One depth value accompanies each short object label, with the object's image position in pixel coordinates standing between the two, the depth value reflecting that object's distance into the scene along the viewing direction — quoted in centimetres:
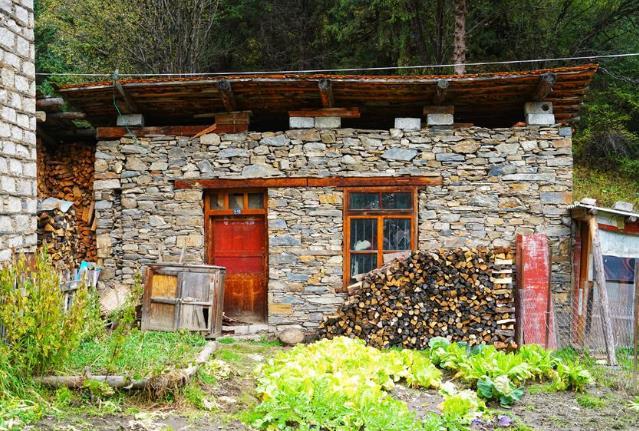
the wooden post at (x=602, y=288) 752
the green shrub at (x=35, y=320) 484
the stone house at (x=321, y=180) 883
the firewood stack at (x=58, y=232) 854
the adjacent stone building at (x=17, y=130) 564
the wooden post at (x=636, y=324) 649
